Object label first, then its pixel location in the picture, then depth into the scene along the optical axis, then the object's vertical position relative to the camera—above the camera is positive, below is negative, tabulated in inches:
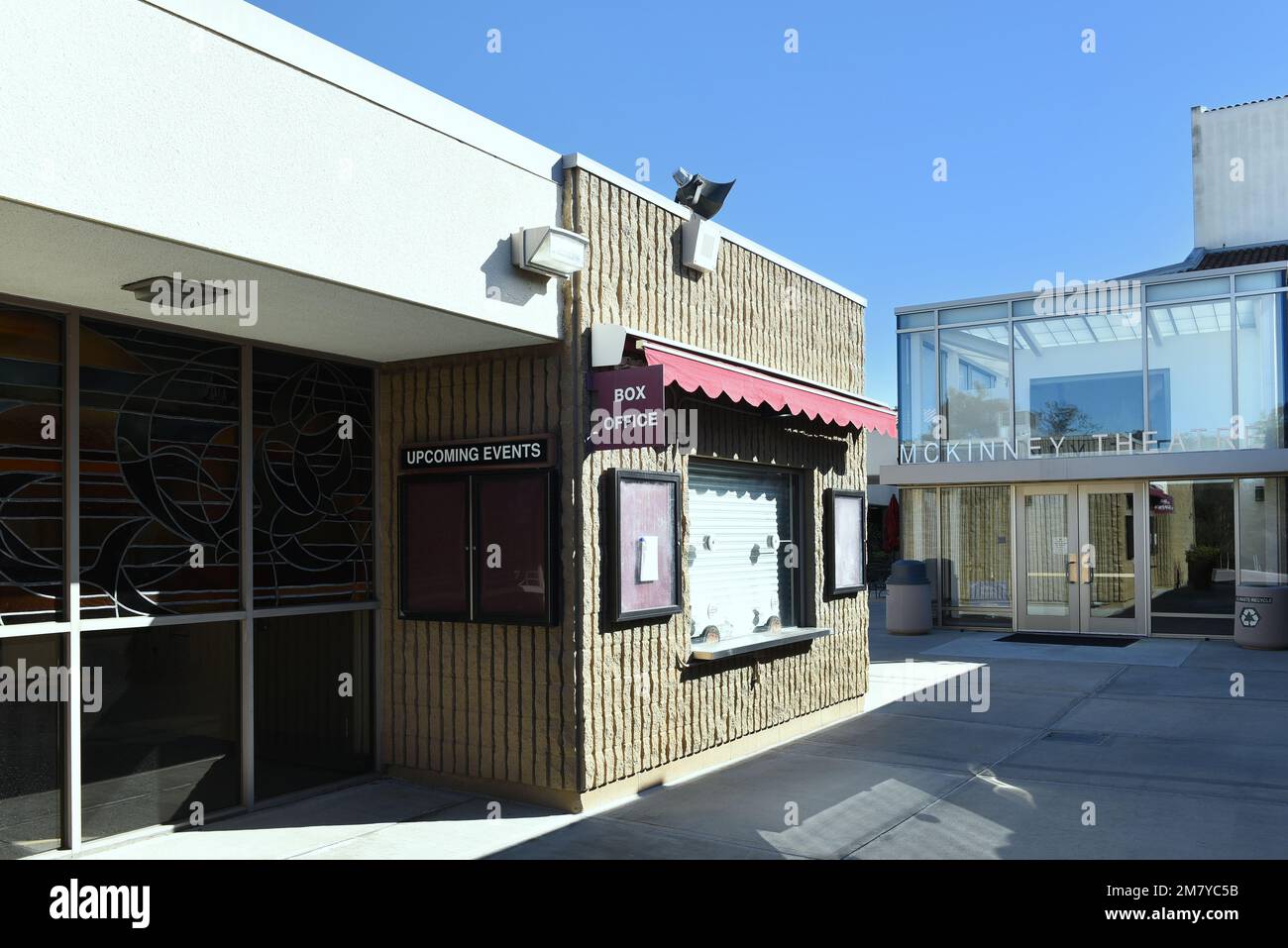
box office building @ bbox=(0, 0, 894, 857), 176.6 +17.2
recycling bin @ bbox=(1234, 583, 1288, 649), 578.2 -62.2
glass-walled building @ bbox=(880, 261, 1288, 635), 632.4 +37.3
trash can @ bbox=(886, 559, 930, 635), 674.8 -60.3
